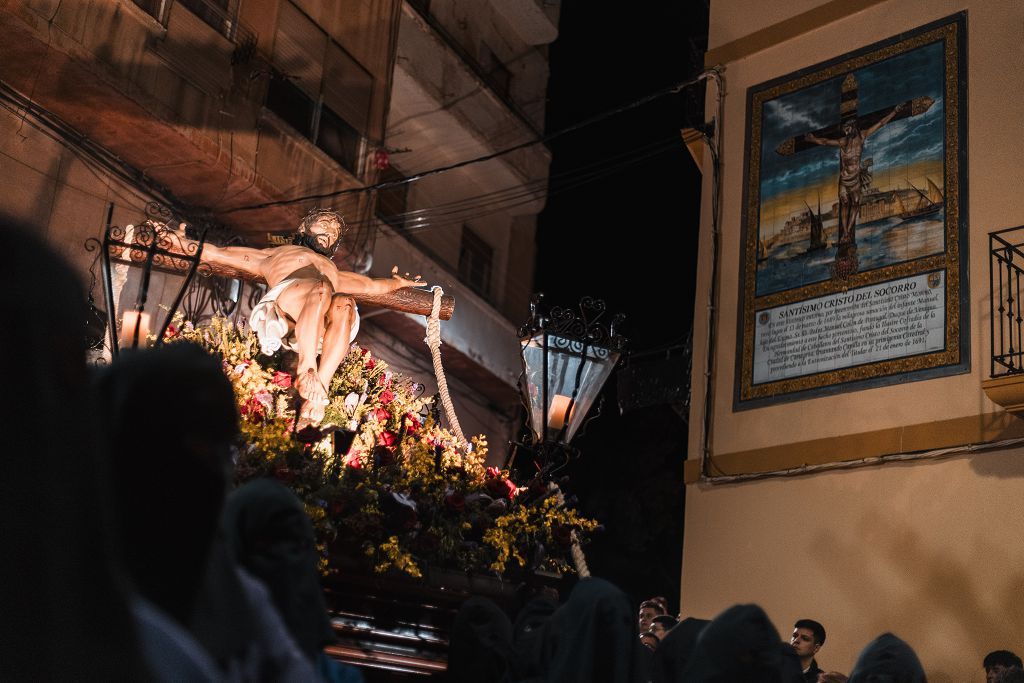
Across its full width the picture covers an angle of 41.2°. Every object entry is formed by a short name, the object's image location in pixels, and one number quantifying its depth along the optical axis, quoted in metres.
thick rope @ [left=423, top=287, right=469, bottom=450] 7.52
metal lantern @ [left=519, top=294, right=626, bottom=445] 6.53
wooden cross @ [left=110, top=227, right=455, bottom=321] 9.09
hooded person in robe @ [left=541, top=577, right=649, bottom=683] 4.00
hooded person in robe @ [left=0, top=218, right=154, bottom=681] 1.30
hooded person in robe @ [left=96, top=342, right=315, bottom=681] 1.65
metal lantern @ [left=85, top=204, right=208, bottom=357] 5.61
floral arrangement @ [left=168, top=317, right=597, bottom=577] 4.54
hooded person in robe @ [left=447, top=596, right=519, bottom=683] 4.17
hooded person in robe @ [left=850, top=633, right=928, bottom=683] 4.77
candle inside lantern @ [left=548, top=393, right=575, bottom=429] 6.51
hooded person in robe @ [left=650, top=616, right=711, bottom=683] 4.84
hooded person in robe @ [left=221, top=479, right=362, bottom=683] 2.67
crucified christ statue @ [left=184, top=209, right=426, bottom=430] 8.16
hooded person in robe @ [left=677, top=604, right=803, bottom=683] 3.71
